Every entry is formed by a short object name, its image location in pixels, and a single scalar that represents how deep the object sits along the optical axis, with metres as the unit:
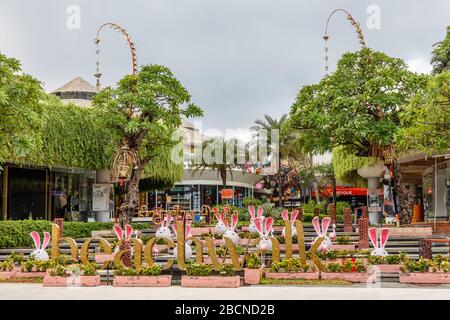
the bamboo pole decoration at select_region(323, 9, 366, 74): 25.48
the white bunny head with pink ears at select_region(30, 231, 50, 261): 16.78
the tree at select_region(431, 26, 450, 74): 18.41
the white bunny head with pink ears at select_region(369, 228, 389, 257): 15.67
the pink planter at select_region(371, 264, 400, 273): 15.73
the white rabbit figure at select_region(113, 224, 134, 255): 16.14
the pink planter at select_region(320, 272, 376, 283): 14.79
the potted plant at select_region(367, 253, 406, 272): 15.66
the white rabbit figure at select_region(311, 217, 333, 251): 16.19
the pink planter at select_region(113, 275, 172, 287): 14.48
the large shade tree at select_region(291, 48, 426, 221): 23.02
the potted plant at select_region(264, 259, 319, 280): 15.16
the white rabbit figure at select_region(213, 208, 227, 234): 22.16
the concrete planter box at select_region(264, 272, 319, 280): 15.13
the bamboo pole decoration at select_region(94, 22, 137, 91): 26.23
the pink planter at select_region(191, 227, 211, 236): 25.25
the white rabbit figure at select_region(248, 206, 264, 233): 20.22
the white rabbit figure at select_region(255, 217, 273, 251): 16.66
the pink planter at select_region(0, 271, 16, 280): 16.31
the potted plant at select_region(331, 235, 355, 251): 19.91
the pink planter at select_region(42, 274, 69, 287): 14.68
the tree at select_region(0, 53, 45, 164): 12.75
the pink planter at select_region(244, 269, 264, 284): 14.74
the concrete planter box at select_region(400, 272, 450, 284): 14.32
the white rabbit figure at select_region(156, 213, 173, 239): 19.88
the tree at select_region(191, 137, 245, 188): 47.03
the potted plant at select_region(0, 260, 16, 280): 16.34
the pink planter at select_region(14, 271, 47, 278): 16.27
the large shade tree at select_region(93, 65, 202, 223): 24.30
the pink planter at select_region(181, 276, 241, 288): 14.23
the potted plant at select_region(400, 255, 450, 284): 14.33
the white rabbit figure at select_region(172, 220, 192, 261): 16.31
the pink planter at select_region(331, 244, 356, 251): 19.88
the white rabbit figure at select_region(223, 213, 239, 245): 18.45
